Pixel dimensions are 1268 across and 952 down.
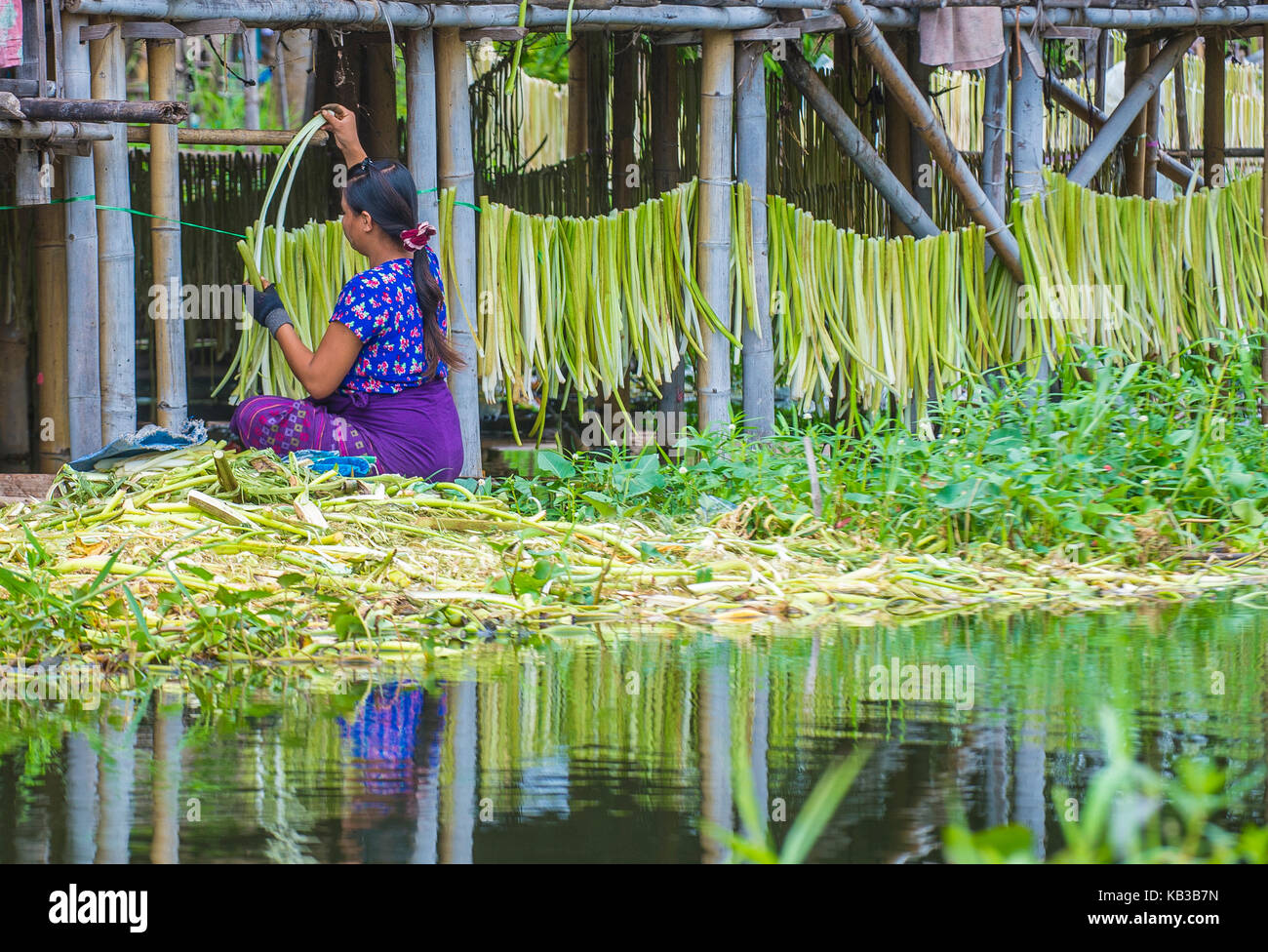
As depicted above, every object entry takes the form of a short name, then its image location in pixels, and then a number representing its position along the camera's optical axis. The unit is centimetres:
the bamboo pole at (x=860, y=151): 1306
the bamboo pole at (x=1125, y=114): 1363
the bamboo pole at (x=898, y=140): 1462
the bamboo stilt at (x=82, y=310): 1083
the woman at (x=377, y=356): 1007
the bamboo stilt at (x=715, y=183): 1225
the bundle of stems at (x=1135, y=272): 1307
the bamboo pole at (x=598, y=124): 1488
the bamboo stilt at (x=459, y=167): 1166
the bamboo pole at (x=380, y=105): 1339
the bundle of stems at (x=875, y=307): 1273
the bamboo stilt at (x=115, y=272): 1062
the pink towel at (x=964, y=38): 1245
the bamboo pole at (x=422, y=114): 1149
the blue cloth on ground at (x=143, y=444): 977
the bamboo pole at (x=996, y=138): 1320
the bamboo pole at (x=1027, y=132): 1307
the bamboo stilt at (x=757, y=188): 1249
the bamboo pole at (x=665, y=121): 1430
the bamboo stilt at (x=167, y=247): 1085
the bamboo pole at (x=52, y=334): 1178
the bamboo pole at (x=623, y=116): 1459
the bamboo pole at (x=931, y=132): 1223
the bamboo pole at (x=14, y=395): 1450
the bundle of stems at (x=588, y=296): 1194
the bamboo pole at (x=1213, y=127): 1572
